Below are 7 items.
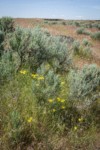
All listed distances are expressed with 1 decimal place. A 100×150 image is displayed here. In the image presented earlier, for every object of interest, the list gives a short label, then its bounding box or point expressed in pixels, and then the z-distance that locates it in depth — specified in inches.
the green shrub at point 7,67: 205.4
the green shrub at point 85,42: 574.2
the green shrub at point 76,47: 452.6
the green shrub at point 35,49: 266.8
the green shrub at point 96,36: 773.9
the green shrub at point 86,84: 193.2
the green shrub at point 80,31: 826.6
